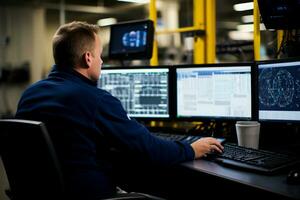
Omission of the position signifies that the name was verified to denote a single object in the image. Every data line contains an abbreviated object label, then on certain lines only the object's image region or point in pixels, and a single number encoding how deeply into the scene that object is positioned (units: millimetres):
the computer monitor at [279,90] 1748
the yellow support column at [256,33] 2219
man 1364
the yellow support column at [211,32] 2748
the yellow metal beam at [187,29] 2787
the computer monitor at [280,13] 1856
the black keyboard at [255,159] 1382
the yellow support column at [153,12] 2930
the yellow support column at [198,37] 2793
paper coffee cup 1777
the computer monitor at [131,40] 2475
